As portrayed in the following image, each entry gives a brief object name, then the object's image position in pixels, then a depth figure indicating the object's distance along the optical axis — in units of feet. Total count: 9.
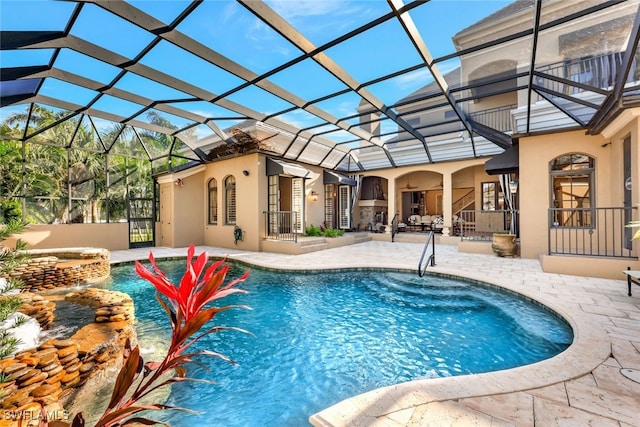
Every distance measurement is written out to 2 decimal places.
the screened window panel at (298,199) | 40.68
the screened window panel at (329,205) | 46.24
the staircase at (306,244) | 32.99
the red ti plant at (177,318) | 3.33
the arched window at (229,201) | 39.58
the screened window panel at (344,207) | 48.69
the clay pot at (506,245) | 28.78
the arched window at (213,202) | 42.11
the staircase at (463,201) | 48.08
